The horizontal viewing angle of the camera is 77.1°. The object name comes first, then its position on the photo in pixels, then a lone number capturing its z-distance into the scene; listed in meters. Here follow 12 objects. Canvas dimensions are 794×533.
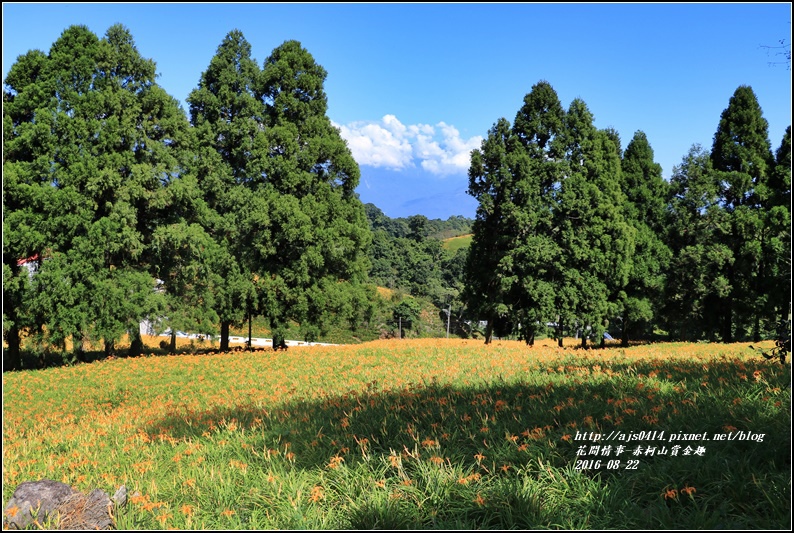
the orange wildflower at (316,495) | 4.64
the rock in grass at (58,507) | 4.36
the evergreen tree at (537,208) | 22.02
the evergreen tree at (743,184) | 24.77
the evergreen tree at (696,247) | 26.06
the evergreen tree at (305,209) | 19.61
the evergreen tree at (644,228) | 27.22
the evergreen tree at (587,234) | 22.83
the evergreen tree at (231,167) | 19.75
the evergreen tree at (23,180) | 15.76
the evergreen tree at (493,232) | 22.22
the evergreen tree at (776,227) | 22.55
